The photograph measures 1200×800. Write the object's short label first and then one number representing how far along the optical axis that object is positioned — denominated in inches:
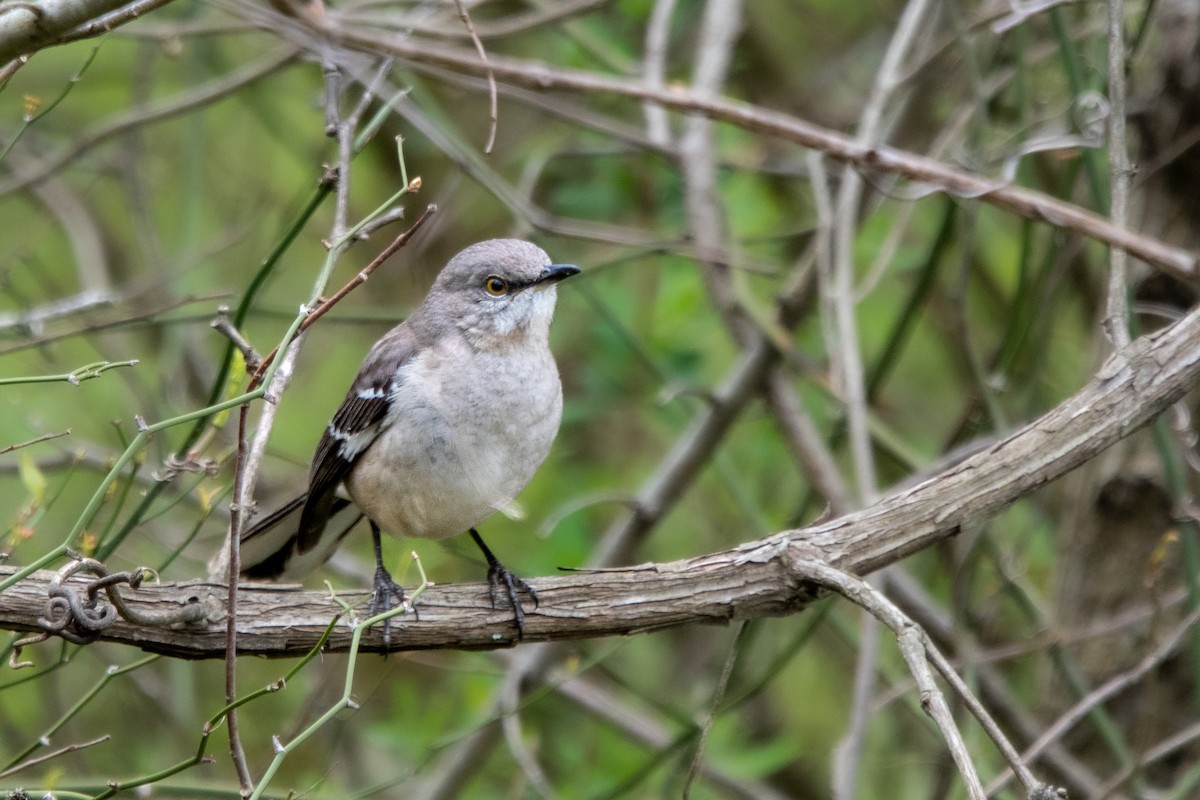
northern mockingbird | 337.4
